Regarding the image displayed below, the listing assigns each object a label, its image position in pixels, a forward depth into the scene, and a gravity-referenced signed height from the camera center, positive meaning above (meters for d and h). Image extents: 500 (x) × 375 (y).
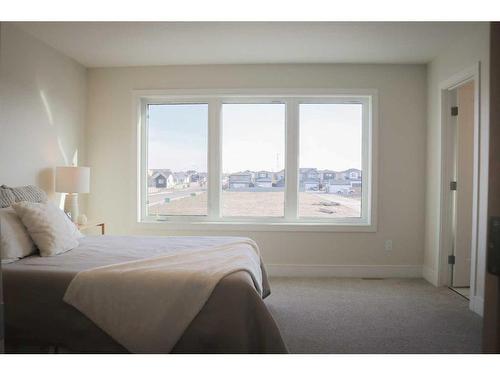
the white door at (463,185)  3.61 -0.03
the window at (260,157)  4.15 +0.28
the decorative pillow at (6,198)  2.55 -0.15
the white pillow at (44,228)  2.36 -0.34
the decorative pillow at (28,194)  2.71 -0.12
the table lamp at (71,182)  3.42 -0.03
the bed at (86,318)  1.80 -0.75
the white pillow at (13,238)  2.17 -0.39
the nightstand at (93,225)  3.47 -0.48
